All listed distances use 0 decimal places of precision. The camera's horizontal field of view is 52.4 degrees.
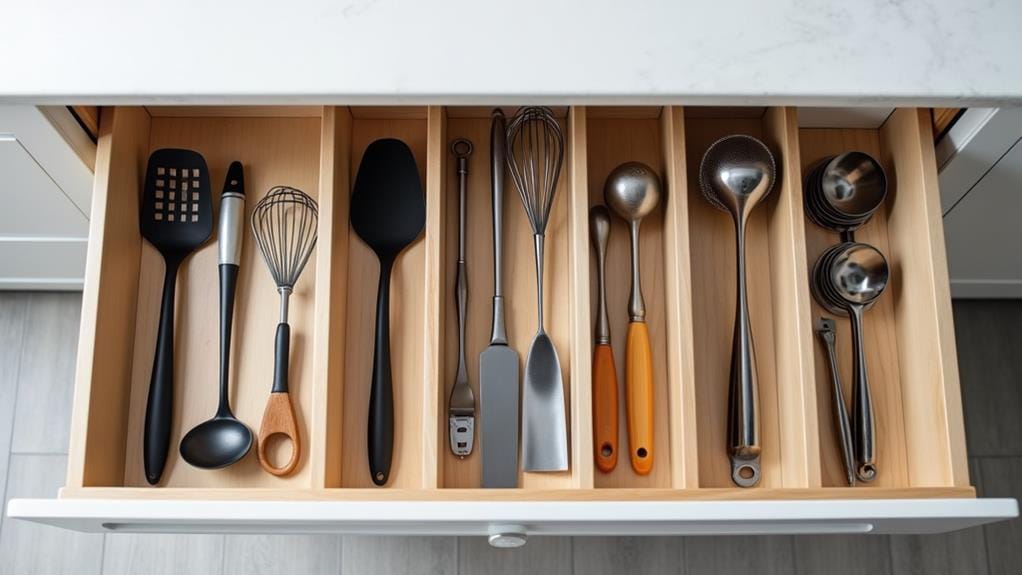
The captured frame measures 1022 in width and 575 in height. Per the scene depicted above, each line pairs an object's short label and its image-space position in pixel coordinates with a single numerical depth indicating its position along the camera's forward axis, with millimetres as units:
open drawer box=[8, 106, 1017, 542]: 1078
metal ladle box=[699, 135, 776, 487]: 1183
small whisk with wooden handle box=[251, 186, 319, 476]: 1190
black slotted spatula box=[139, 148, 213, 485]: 1247
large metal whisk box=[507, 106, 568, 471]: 1177
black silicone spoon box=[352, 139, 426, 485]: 1220
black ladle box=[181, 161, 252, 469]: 1187
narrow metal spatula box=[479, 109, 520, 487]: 1168
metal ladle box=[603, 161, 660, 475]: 1187
